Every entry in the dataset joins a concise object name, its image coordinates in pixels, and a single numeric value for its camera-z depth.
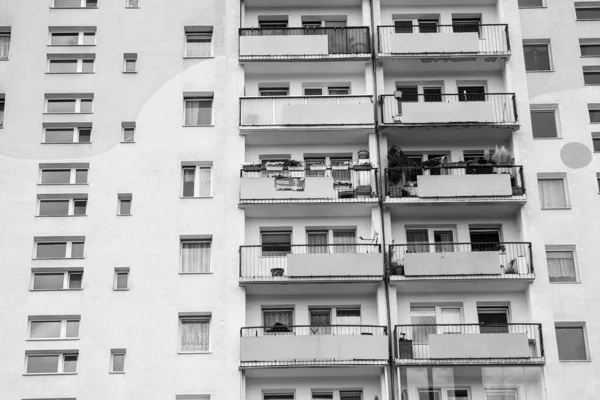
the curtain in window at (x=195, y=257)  42.50
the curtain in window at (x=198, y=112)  45.16
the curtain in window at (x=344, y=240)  43.18
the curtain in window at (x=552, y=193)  43.38
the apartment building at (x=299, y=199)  40.31
